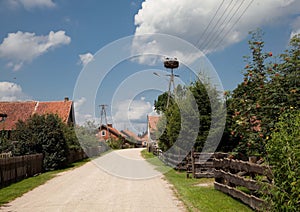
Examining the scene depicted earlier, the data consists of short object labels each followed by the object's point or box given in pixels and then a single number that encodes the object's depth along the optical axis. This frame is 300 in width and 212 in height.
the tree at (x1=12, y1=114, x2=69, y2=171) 19.75
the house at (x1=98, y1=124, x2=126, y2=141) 73.00
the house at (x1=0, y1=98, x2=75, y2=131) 38.31
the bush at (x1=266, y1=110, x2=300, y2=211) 4.46
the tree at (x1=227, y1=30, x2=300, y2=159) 7.41
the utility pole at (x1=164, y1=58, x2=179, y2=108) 25.12
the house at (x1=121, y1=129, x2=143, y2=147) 90.64
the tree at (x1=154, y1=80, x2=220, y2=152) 15.94
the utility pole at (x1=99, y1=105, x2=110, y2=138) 59.31
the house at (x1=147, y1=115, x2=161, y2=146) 59.62
